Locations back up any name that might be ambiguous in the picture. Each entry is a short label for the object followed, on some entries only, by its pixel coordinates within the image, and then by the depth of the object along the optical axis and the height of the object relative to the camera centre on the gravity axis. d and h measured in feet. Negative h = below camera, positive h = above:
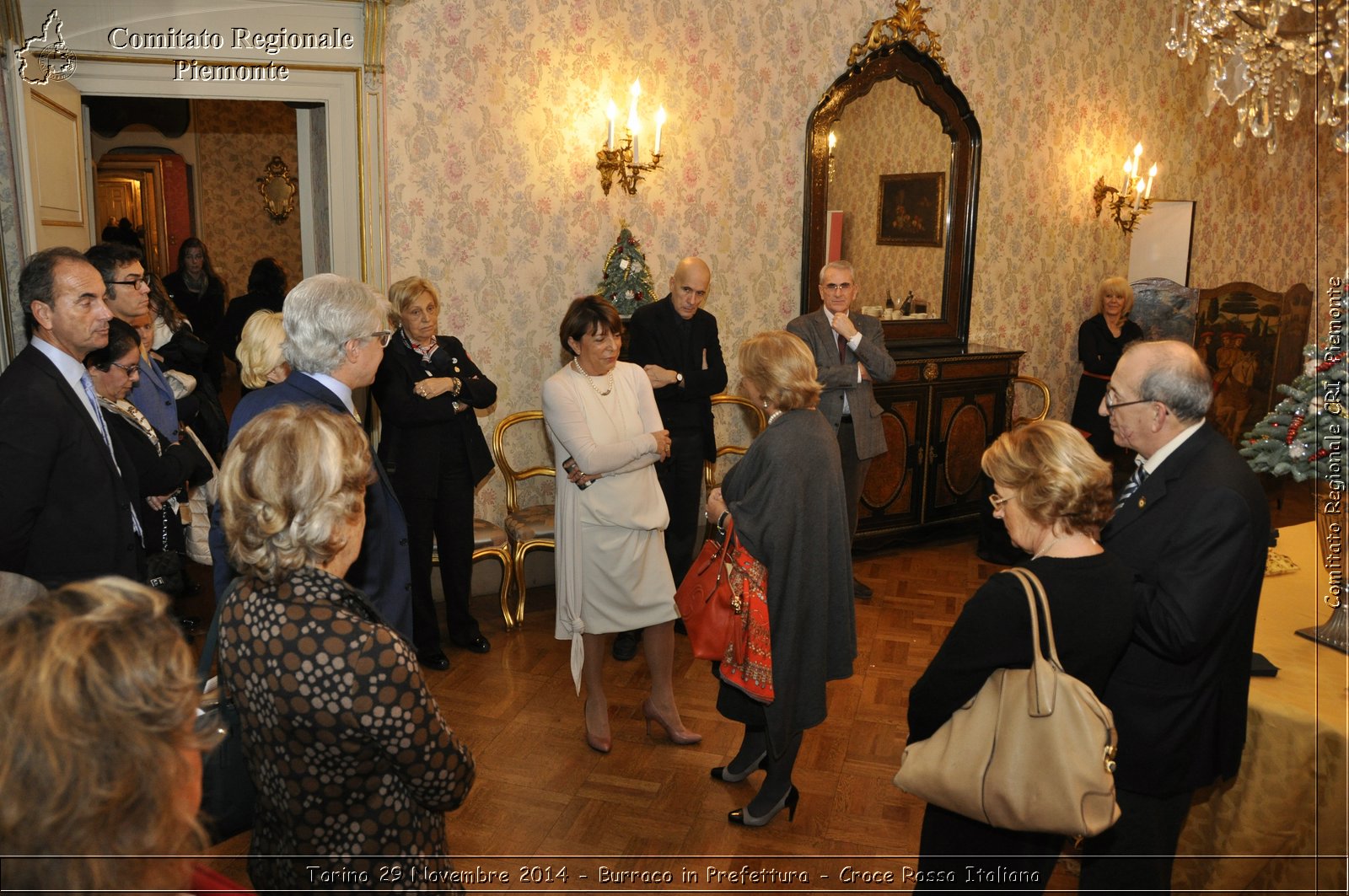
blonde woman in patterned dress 5.40 -2.26
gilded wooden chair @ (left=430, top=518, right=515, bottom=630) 16.62 -4.66
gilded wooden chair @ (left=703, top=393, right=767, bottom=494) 19.20 -3.21
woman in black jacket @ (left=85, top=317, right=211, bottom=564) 11.04 -2.04
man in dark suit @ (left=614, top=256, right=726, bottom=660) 16.49 -1.86
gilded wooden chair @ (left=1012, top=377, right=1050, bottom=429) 23.18 -2.61
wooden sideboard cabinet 20.81 -3.41
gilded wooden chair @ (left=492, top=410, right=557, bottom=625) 17.07 -4.34
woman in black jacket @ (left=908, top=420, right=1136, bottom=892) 6.81 -2.28
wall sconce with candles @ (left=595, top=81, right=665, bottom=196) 18.06 +1.93
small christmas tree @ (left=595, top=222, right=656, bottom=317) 17.99 -0.23
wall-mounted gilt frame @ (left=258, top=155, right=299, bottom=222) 39.81 +2.72
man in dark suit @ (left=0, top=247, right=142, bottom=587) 8.64 -1.70
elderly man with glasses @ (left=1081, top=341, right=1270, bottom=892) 7.58 -2.46
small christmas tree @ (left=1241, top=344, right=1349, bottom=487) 8.47 -1.24
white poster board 27.21 +0.96
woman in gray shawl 10.12 -2.55
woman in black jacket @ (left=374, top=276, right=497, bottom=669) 14.56 -2.70
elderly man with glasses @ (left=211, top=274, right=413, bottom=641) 8.38 -0.94
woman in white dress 12.28 -2.97
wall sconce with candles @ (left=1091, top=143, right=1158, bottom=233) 25.68 +2.09
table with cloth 8.20 -4.31
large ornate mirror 20.80 +1.93
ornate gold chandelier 10.56 +2.53
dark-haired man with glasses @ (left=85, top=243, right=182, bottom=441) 12.22 -0.37
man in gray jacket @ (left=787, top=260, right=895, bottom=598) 17.71 -1.65
